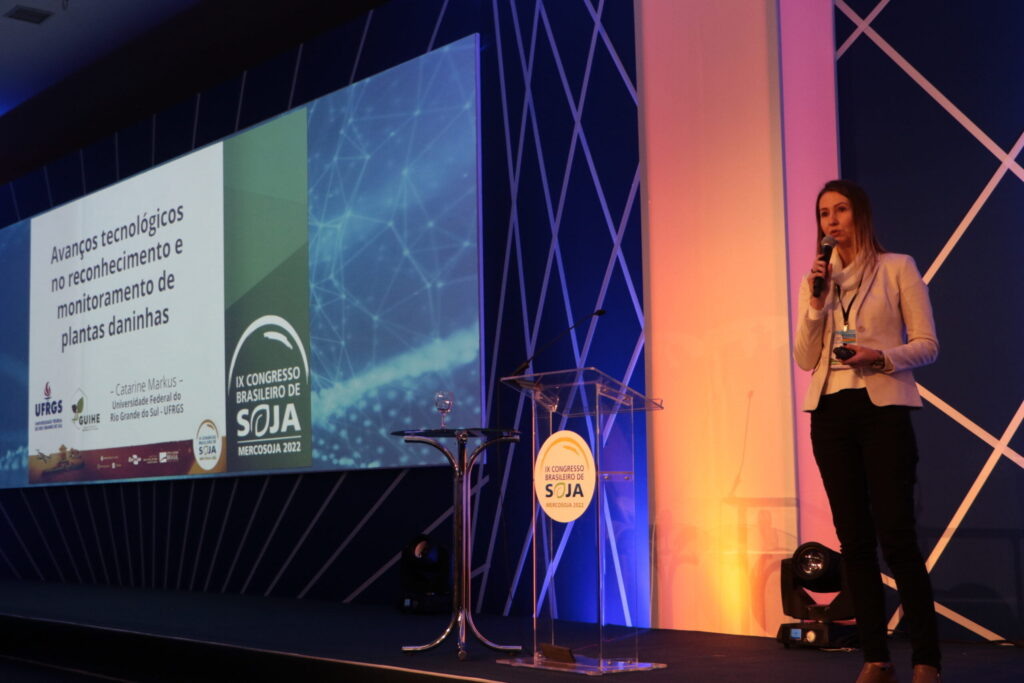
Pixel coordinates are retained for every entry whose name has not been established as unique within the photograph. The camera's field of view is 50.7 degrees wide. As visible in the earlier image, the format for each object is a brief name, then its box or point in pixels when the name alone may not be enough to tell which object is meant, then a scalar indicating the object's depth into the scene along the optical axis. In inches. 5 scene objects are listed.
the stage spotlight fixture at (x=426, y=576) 192.2
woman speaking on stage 93.1
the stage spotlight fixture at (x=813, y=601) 136.4
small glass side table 132.8
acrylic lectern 122.2
